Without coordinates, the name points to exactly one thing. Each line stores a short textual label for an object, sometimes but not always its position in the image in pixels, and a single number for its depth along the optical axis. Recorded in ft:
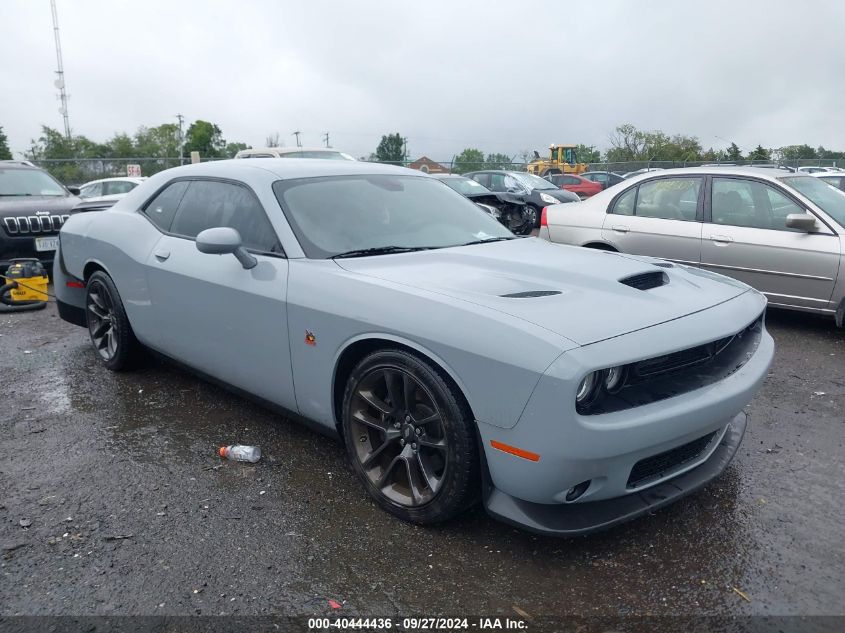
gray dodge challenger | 7.77
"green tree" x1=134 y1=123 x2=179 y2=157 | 231.91
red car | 82.71
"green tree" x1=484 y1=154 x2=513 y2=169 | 108.84
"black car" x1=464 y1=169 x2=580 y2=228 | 60.26
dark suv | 25.66
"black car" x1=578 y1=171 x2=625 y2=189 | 89.15
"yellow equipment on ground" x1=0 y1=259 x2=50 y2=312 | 23.07
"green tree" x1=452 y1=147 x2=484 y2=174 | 101.99
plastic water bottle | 11.35
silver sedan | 18.35
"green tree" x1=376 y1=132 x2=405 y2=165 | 248.42
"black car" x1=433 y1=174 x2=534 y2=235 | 46.41
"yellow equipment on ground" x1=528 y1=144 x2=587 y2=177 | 117.35
